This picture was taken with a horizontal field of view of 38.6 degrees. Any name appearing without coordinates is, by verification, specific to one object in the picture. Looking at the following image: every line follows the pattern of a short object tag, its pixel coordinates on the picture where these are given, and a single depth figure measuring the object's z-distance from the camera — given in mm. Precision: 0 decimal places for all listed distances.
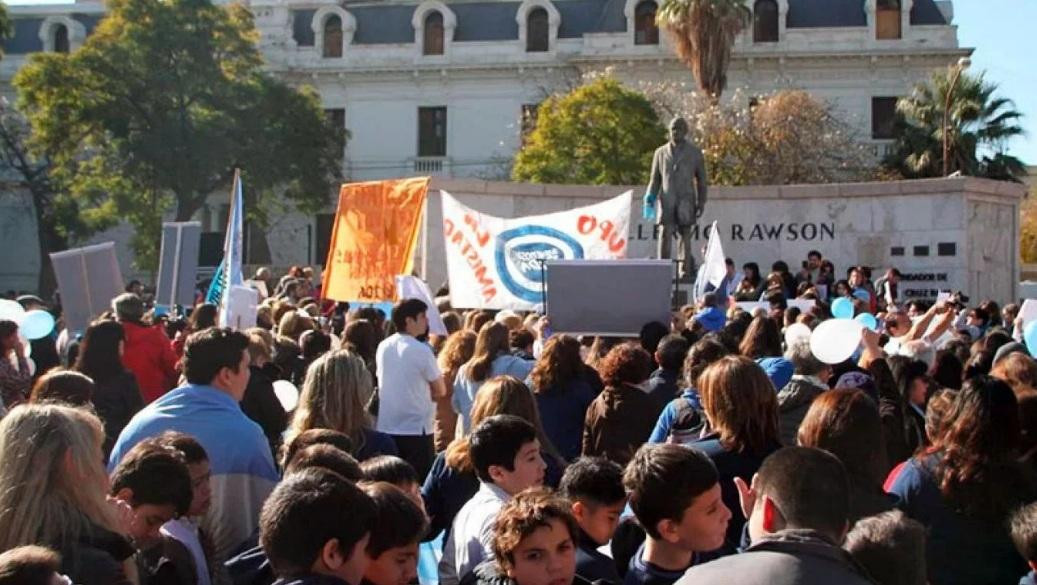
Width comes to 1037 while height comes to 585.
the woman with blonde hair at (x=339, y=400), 6098
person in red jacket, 8648
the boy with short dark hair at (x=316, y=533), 3588
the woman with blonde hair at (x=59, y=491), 3832
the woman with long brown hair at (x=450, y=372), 8773
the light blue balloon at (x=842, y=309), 11377
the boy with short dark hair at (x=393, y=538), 3836
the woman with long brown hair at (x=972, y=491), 4684
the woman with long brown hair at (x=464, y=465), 5613
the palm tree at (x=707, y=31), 44281
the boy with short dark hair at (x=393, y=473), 4809
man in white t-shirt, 8070
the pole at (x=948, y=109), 37562
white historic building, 49562
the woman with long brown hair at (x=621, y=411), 6652
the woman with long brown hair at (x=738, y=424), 5164
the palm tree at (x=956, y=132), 42031
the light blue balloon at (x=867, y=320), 8523
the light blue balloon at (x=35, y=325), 9672
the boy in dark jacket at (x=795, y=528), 2949
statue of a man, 17016
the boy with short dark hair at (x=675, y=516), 4066
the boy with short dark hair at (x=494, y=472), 4781
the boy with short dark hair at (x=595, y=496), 4609
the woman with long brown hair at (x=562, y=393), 7191
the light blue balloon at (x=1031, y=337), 8523
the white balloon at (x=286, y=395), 7414
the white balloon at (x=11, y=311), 9521
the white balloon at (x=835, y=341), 7016
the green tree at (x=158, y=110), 42750
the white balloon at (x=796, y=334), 7441
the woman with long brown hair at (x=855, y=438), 4805
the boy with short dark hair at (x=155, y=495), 4207
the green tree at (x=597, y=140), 41219
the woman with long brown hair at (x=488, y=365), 8000
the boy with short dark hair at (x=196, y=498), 4383
